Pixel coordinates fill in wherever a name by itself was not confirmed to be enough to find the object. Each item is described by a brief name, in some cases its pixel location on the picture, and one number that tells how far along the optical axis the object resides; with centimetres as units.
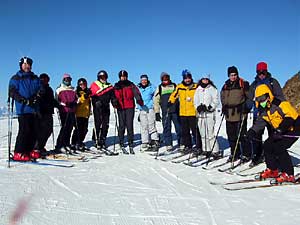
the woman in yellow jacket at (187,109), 867
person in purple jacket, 872
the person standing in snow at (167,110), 935
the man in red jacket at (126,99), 920
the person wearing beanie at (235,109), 756
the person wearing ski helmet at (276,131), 588
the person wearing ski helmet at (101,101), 921
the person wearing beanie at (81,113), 922
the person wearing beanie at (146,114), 967
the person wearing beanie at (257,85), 670
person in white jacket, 825
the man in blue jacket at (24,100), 691
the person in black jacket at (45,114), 796
